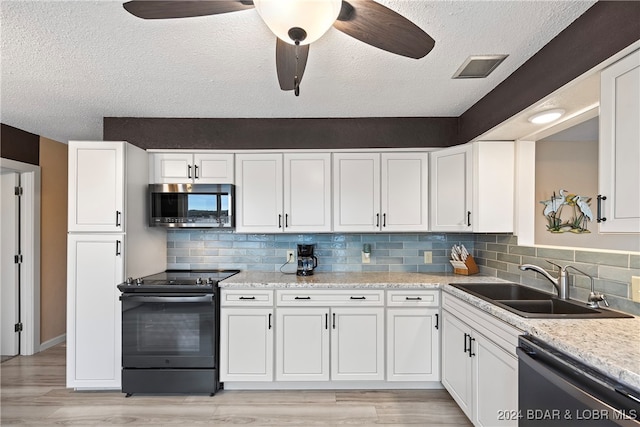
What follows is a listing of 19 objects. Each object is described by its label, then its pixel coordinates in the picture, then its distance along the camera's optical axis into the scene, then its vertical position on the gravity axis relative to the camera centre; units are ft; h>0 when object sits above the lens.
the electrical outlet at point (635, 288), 5.21 -1.17
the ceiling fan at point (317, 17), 3.51 +2.22
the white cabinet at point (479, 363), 5.49 -2.91
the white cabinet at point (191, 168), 9.78 +1.30
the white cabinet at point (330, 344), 8.62 -3.41
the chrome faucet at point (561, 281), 6.45 -1.31
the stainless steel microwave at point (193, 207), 9.36 +0.15
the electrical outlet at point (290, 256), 10.62 -1.41
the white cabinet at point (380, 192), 9.75 +0.63
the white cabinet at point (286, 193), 9.78 +0.58
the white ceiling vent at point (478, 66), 6.43 +3.01
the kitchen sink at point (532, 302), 5.29 -1.79
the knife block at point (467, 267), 9.73 -1.57
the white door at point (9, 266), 11.25 -1.86
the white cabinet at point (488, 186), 8.59 +0.73
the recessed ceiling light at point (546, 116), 6.41 +1.97
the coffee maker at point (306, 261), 9.85 -1.44
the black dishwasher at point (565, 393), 3.26 -2.00
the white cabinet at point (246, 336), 8.62 -3.22
